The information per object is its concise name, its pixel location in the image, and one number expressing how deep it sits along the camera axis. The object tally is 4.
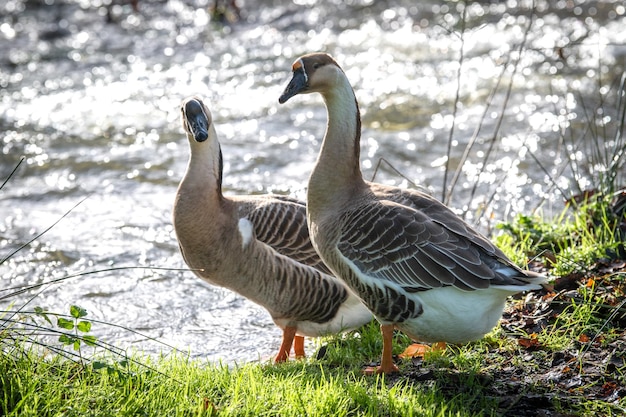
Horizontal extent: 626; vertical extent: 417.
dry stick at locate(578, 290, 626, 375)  9.30
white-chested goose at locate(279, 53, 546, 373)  9.30
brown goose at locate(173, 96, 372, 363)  11.53
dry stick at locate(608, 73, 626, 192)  12.59
